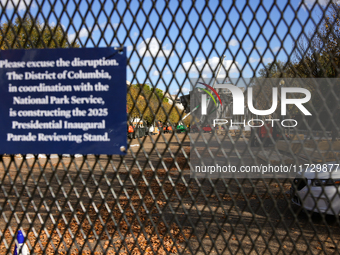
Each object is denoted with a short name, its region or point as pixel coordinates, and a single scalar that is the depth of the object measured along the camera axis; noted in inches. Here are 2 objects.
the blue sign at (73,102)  99.1
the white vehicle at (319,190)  186.5
